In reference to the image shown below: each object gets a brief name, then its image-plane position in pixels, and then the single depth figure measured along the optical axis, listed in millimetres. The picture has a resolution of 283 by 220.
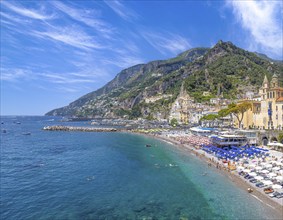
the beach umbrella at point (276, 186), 25466
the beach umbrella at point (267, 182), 26936
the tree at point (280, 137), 48619
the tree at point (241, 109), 64626
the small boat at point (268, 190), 25865
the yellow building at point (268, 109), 54917
